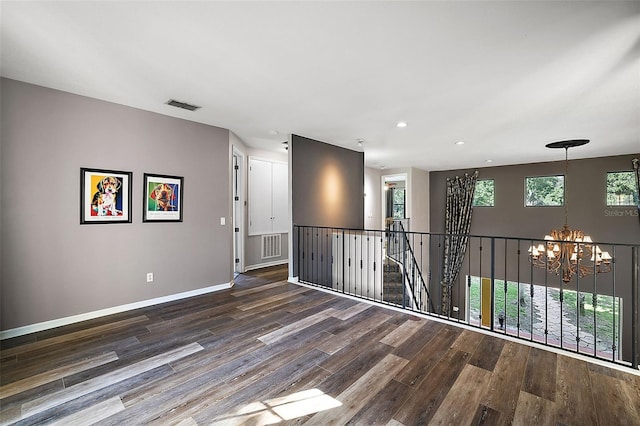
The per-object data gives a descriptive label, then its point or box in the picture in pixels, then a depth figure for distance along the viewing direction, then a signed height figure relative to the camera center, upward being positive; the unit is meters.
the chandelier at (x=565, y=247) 4.49 -0.58
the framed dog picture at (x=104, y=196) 3.15 +0.21
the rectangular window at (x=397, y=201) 12.19 +0.54
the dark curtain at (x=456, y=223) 8.41 -0.29
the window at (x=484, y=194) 8.12 +0.60
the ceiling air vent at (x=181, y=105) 3.30 +1.35
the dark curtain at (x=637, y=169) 5.96 +0.97
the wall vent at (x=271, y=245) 6.13 -0.72
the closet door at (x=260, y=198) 5.90 +0.35
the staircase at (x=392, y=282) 5.70 -1.55
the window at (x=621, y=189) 6.12 +0.55
